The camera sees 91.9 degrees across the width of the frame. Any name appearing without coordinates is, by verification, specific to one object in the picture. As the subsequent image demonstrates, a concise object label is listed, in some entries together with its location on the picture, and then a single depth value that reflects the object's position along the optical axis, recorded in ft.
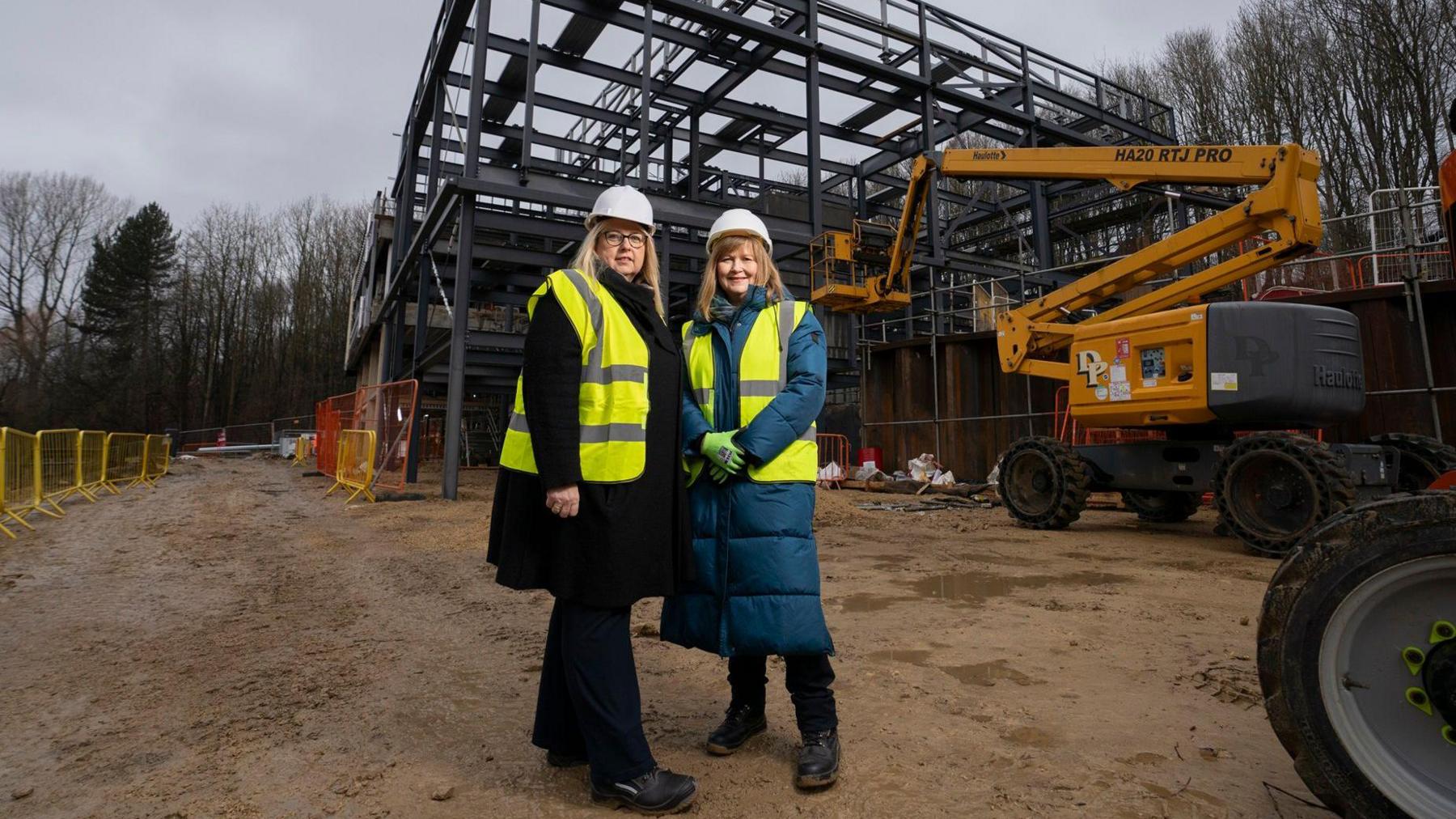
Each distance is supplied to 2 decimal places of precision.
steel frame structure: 39.68
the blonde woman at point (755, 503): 7.07
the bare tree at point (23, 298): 110.93
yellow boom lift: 20.66
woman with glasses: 6.59
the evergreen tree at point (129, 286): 124.47
